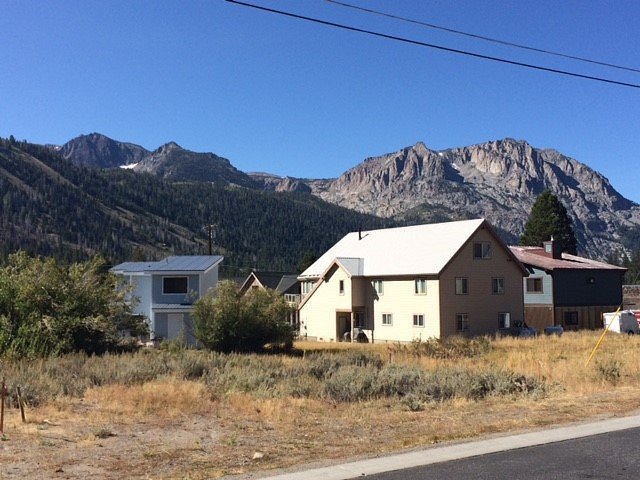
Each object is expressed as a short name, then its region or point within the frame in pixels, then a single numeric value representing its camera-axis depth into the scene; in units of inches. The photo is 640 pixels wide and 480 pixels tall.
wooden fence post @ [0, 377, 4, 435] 501.7
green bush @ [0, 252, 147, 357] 1104.2
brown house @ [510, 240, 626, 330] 2310.5
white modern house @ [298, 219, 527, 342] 1893.5
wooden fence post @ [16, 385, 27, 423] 537.4
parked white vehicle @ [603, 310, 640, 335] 2107.5
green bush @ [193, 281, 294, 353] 1450.5
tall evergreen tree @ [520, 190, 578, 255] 3077.0
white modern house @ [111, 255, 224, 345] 1830.7
